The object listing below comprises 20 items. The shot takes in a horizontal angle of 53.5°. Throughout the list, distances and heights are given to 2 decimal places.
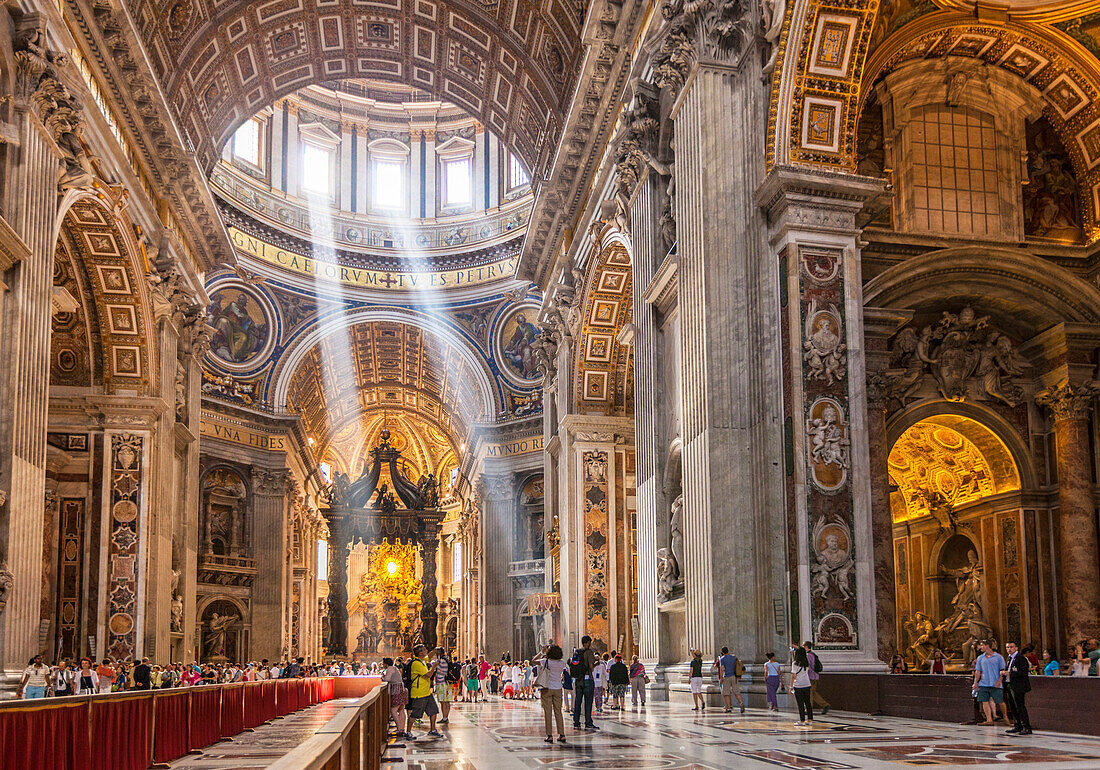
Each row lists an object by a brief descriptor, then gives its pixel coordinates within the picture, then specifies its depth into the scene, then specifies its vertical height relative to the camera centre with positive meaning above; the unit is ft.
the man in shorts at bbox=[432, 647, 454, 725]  40.75 -5.44
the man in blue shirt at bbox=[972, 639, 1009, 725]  30.81 -3.91
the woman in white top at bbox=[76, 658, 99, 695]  47.96 -5.68
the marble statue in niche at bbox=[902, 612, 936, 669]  53.11 -4.91
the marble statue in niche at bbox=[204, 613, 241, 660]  113.29 -9.02
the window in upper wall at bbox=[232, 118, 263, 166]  119.34 +44.67
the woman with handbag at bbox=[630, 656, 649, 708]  50.55 -6.28
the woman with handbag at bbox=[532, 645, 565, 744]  31.45 -3.98
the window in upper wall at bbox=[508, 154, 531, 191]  126.11 +42.79
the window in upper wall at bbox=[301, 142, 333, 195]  128.06 +44.50
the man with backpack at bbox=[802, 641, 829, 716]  33.95 -4.27
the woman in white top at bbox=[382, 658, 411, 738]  37.14 -5.08
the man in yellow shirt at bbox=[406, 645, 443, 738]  36.35 -4.81
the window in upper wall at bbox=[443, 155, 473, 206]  133.80 +44.36
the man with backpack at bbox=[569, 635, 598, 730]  35.65 -4.54
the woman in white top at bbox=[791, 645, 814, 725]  32.22 -4.41
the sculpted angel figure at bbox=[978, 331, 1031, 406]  51.19 +7.92
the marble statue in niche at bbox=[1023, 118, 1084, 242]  51.34 +16.13
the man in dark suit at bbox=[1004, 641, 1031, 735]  28.86 -3.87
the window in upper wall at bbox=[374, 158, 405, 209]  134.10 +44.42
